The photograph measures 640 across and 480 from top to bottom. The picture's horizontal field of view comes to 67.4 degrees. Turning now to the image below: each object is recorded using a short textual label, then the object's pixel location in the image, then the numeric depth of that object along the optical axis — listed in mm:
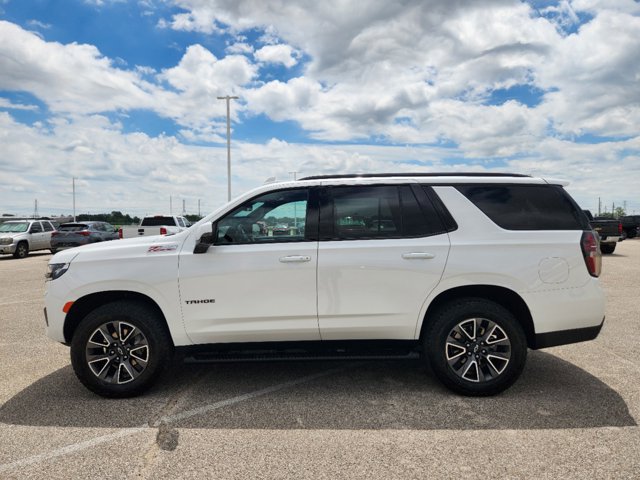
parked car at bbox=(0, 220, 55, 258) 20438
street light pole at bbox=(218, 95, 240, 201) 36700
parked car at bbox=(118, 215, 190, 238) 19516
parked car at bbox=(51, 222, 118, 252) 20391
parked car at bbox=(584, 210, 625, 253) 18000
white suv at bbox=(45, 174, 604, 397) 4035
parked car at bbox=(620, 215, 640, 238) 32125
